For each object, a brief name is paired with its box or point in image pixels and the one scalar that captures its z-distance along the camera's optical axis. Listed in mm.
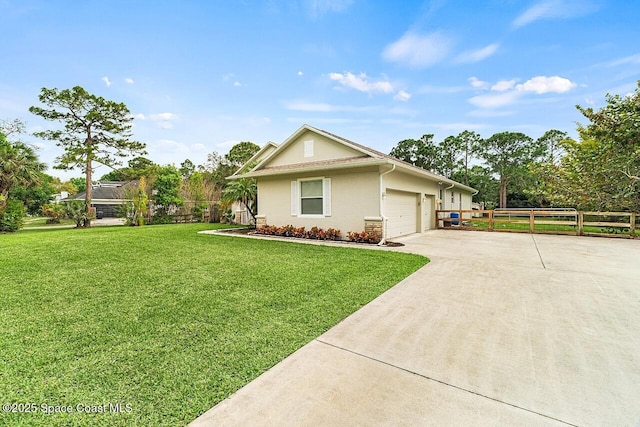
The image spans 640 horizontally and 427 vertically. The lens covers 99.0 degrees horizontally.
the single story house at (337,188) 9398
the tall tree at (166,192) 18086
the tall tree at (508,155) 33031
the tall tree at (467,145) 35938
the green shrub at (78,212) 15875
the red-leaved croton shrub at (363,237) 9102
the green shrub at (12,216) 13508
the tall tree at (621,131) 9461
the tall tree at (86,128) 15992
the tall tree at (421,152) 36125
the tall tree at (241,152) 27469
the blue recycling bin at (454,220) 14077
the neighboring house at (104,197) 26695
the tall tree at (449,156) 36469
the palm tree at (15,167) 14266
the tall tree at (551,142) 31234
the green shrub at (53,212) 18103
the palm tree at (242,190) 13758
